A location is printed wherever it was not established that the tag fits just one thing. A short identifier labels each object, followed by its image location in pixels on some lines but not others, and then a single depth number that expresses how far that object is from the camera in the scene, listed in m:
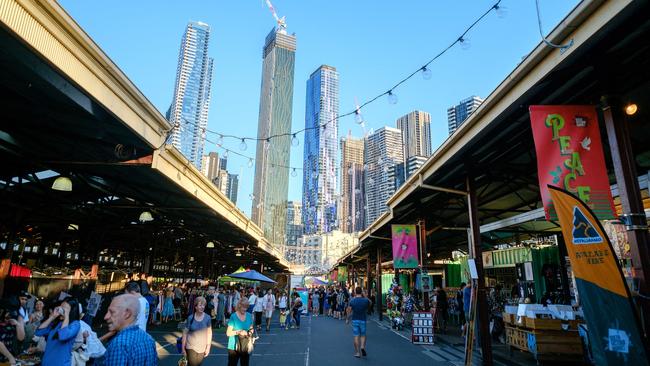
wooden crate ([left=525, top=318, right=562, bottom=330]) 9.81
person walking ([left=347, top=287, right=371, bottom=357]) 11.09
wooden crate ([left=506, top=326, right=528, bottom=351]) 10.41
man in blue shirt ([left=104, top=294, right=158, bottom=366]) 3.01
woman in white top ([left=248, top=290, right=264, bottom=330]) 17.76
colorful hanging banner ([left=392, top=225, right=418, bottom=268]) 17.03
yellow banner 4.75
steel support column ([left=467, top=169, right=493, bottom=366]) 9.67
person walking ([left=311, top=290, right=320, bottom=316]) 30.60
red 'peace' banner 5.73
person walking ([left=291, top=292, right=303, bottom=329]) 19.04
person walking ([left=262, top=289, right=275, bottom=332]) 18.84
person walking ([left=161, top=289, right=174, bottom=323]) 19.78
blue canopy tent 19.44
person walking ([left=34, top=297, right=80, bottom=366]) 4.95
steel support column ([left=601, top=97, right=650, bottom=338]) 5.25
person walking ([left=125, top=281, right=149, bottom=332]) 6.50
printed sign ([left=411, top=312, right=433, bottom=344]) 13.73
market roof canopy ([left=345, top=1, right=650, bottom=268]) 4.93
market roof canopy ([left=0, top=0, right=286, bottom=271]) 5.17
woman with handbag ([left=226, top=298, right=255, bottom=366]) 6.93
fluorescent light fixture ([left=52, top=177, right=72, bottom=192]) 9.79
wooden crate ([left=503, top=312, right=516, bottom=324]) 11.32
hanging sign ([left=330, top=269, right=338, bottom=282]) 70.15
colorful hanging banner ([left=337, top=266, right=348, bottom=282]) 50.57
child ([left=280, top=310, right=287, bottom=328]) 20.30
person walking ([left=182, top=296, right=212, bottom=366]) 6.28
